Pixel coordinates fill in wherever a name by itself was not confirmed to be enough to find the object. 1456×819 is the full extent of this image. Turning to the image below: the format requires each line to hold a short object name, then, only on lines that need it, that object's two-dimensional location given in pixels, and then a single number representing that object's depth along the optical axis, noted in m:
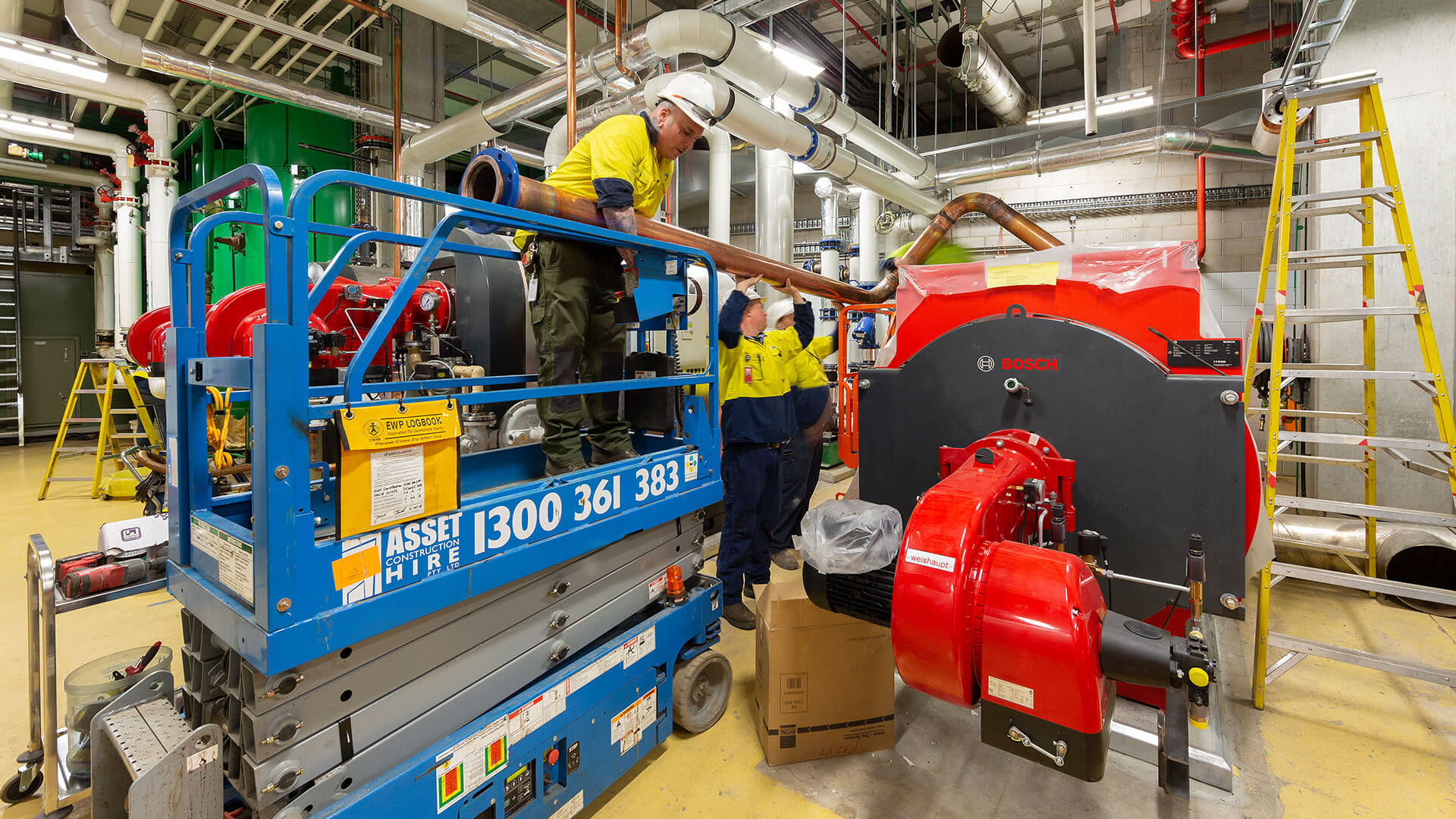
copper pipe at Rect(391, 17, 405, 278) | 5.41
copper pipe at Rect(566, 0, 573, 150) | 3.73
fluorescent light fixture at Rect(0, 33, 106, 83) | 4.76
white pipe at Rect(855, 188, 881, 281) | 6.98
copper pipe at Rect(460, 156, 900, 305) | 1.89
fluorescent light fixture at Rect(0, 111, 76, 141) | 6.05
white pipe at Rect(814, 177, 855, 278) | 6.96
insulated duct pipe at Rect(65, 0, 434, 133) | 4.58
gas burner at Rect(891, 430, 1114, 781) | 1.18
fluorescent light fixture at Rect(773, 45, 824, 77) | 4.40
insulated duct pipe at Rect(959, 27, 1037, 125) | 4.95
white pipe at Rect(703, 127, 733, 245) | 5.48
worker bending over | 2.12
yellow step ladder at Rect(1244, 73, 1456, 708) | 2.44
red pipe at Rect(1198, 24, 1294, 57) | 5.89
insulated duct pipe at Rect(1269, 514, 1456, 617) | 3.35
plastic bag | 1.59
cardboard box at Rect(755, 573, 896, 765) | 2.21
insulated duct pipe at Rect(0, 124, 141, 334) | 7.26
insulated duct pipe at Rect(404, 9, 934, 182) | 3.85
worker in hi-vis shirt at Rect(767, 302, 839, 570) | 3.81
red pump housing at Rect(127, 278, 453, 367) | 2.70
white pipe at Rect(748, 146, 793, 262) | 5.61
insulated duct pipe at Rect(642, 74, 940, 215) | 4.05
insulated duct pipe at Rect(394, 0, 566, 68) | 3.96
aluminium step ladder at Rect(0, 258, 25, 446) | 8.66
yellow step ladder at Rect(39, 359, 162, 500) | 5.30
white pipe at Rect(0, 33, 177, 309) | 5.22
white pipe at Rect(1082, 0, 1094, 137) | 3.00
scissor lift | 1.20
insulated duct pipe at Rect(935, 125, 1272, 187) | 5.78
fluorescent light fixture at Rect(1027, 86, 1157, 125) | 5.00
